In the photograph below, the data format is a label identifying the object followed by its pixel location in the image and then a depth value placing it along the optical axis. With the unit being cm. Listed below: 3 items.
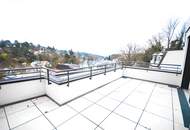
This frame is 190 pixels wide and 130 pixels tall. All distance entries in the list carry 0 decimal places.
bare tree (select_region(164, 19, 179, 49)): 1240
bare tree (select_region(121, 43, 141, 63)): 1514
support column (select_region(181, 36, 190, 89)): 391
